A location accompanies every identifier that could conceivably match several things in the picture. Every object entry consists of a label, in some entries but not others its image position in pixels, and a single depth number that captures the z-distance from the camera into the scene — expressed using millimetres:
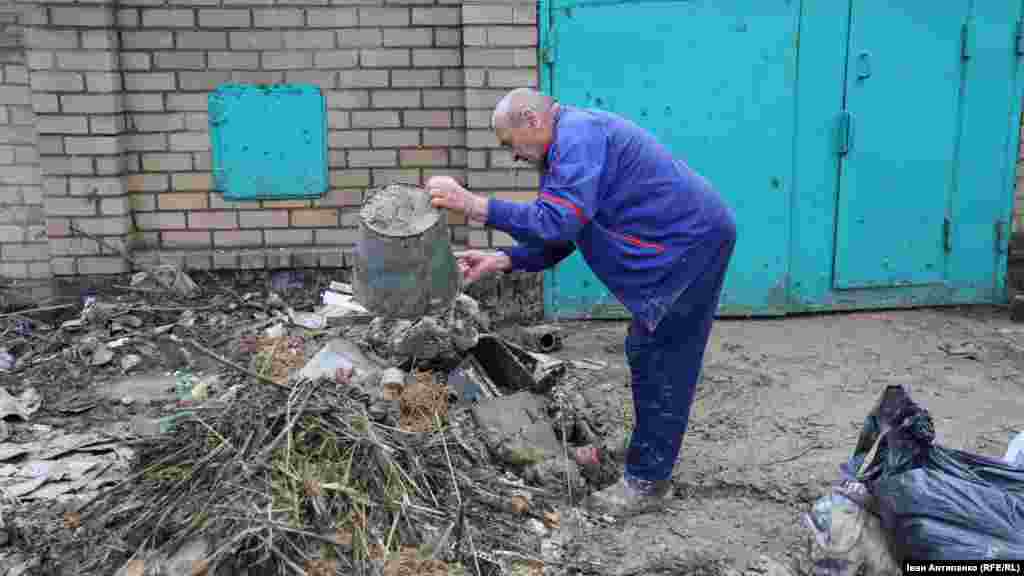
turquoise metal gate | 5484
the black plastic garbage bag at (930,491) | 2805
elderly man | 3371
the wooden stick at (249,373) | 3213
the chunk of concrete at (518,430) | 3789
